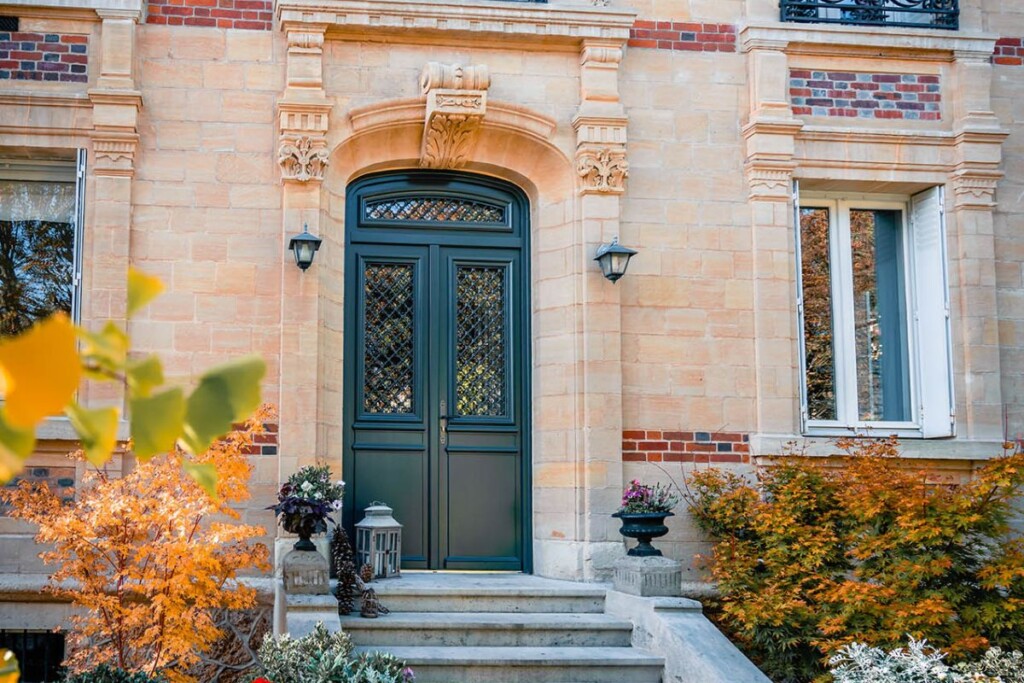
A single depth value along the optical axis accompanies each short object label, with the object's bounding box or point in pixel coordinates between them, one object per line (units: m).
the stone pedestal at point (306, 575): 7.57
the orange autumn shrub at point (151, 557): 7.30
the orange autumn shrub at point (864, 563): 7.45
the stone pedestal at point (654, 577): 7.98
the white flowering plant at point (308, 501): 7.62
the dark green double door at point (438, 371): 9.36
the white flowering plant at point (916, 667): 6.82
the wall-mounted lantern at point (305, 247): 8.64
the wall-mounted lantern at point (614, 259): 8.97
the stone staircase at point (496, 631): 7.42
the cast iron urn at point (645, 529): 8.20
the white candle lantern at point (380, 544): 8.72
